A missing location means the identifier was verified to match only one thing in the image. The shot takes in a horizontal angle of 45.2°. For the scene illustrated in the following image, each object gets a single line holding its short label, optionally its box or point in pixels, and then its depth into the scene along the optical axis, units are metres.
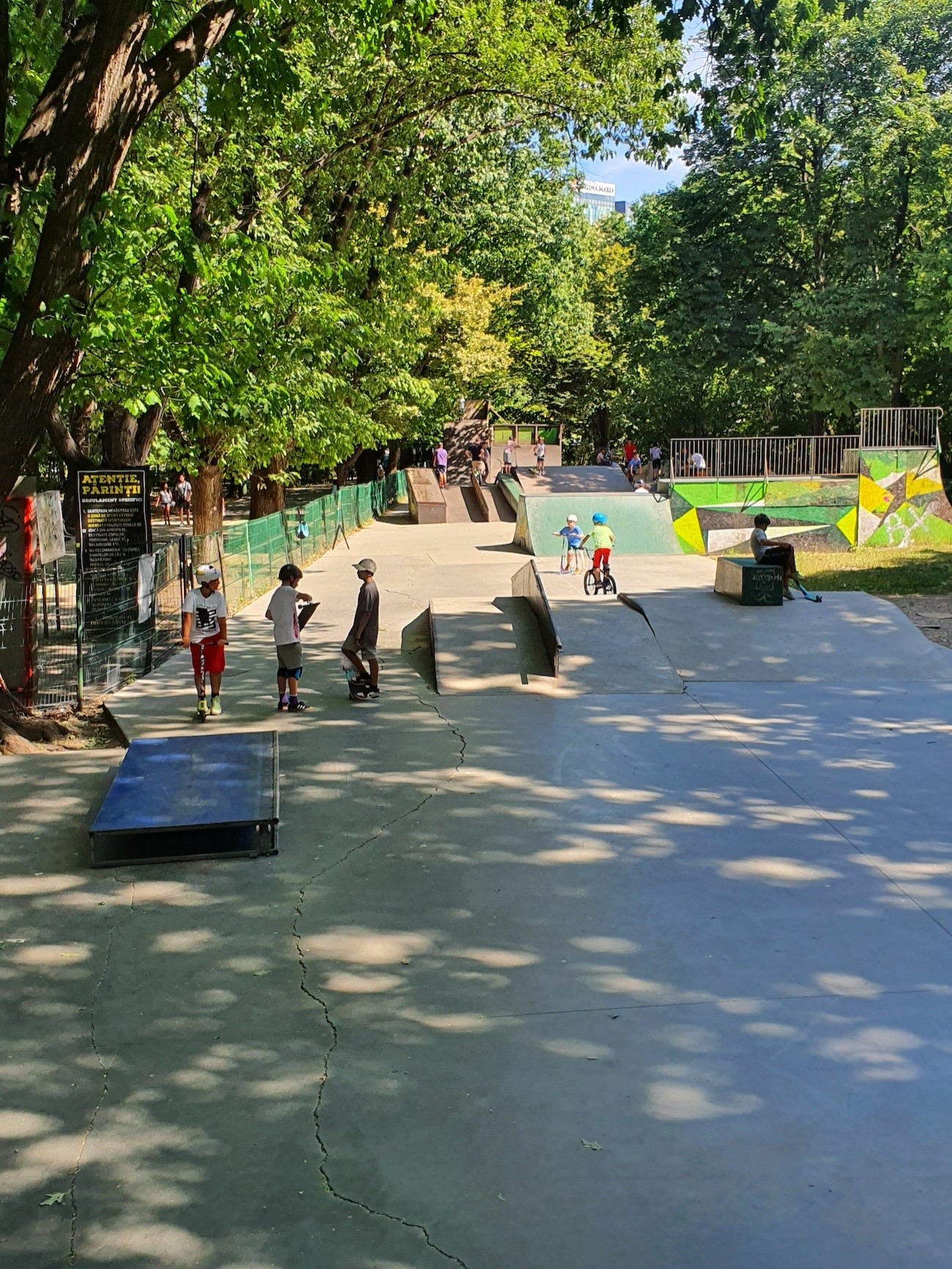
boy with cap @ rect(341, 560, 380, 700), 12.68
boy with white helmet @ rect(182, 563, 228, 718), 12.05
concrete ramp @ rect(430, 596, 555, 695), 13.34
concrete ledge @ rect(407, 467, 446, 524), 37.72
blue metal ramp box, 8.02
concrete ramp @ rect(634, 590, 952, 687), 13.94
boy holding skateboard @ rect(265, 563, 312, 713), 12.16
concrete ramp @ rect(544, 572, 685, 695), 13.38
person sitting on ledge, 16.47
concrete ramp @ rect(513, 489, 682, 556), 25.95
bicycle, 17.59
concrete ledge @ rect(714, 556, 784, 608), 15.95
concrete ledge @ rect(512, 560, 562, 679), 13.84
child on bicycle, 17.48
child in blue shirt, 19.97
